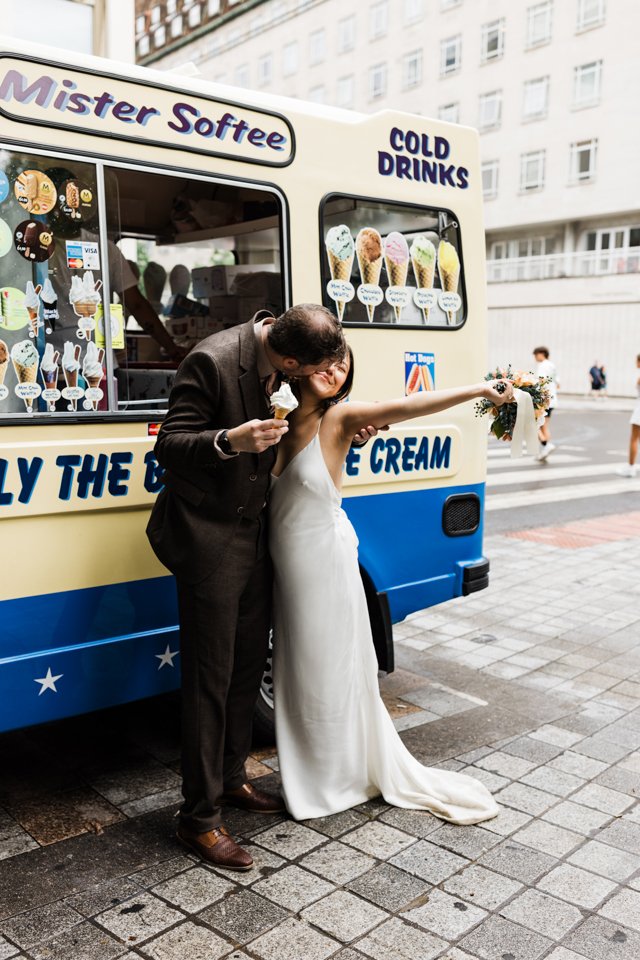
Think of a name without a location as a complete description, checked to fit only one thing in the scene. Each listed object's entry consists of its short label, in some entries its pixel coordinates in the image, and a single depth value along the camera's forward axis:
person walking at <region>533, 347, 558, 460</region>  14.16
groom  2.98
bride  3.37
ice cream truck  3.21
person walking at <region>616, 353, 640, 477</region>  12.56
